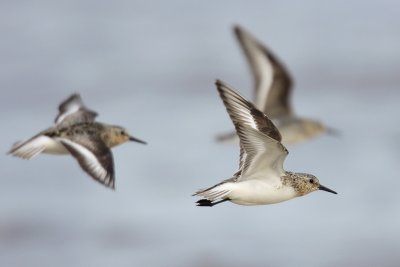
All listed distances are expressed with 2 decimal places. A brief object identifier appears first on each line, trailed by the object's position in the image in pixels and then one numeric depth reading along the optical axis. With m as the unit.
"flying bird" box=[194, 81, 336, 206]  9.73
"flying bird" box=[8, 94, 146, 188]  11.80
